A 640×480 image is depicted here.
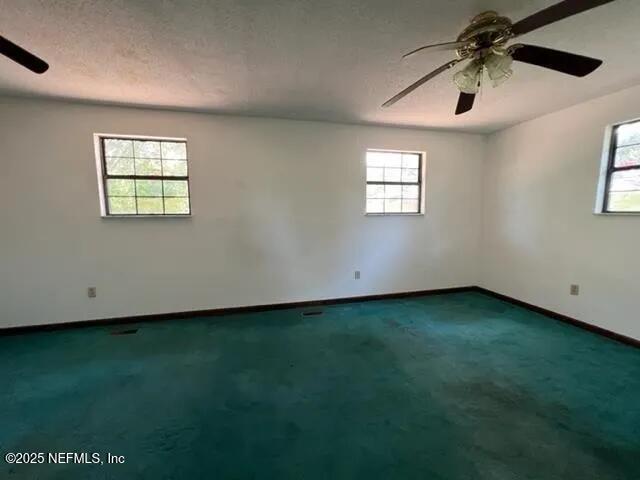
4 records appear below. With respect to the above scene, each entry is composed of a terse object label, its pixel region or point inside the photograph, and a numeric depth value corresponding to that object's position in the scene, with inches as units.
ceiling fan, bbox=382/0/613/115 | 64.4
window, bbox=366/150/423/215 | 166.7
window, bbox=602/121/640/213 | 112.1
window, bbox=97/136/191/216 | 133.8
